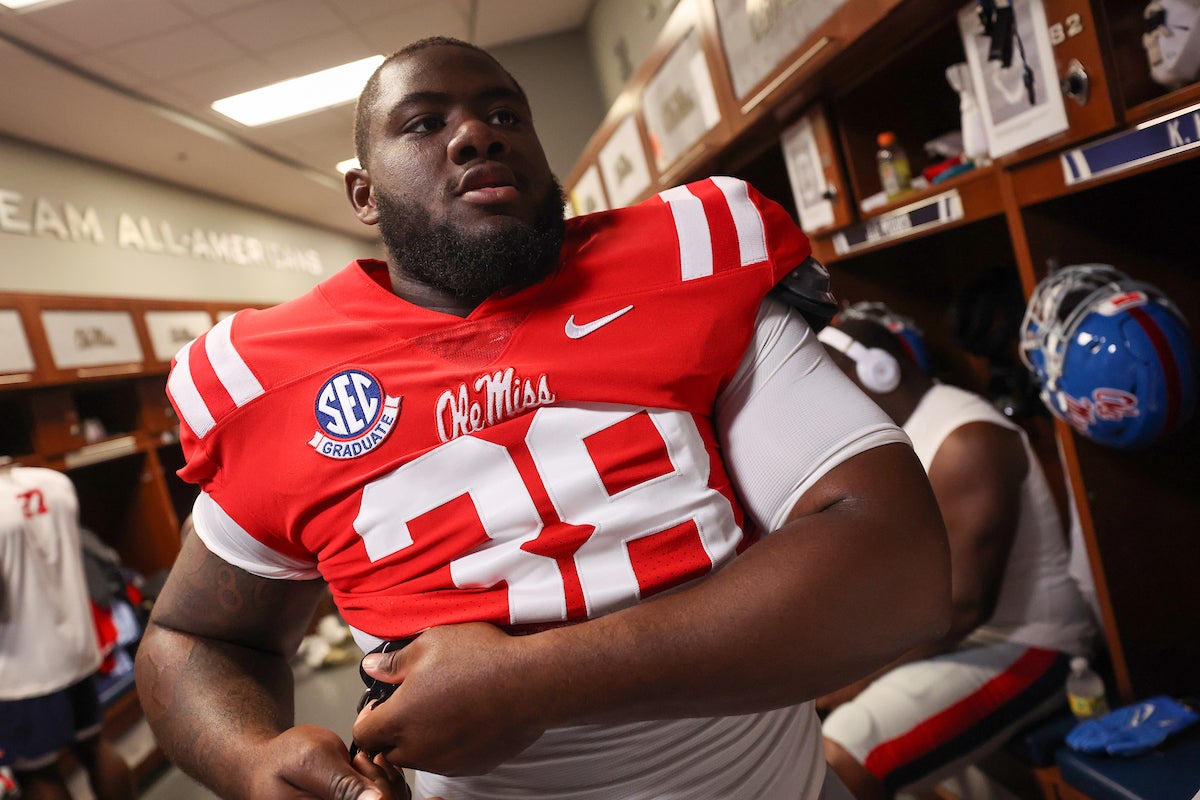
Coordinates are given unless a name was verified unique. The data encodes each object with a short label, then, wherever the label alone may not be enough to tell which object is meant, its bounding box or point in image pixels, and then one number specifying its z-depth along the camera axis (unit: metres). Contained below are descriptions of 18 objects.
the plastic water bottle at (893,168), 2.03
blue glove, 1.41
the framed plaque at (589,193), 4.03
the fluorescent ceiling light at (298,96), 4.95
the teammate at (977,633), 1.69
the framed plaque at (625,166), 3.24
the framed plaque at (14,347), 3.53
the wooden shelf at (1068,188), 1.22
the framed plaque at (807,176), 2.25
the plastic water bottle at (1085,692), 1.68
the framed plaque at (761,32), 1.77
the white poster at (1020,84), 1.29
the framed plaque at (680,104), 2.42
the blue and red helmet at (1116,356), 1.36
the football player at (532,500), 0.65
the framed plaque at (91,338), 3.85
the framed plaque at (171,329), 4.71
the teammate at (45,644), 2.88
